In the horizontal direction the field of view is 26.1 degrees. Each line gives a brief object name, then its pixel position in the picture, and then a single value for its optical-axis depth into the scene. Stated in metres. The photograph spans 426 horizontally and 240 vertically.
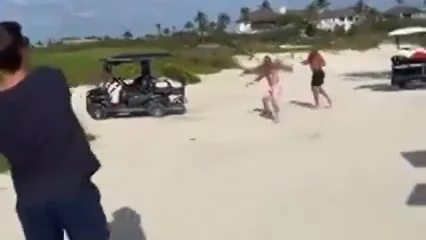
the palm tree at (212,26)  100.60
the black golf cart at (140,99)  19.97
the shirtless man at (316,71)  19.55
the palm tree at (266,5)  120.95
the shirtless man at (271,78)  17.52
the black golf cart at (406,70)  24.86
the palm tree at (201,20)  110.00
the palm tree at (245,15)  121.46
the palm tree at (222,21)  103.61
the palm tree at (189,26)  99.38
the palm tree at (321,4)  128.43
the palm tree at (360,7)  115.19
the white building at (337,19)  108.84
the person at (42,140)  4.15
